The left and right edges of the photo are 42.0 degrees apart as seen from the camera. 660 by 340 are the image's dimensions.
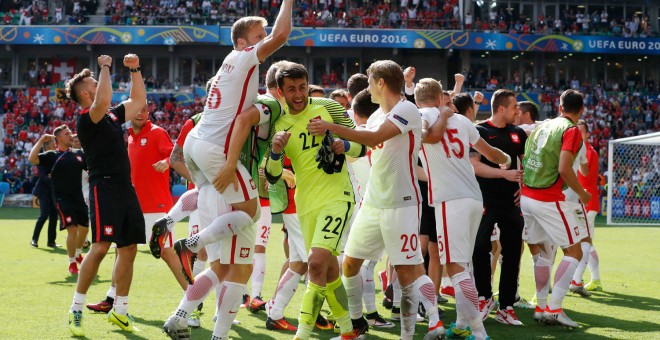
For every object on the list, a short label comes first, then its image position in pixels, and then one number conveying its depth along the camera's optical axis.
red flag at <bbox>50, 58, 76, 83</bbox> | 52.22
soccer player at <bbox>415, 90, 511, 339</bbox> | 7.57
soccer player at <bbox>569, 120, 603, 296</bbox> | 11.66
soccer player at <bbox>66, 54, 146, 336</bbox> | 8.09
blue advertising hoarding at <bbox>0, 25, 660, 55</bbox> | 48.62
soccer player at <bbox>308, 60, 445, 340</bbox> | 7.08
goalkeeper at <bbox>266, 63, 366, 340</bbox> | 6.85
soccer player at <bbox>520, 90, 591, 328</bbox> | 8.76
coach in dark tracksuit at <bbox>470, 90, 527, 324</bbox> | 8.97
